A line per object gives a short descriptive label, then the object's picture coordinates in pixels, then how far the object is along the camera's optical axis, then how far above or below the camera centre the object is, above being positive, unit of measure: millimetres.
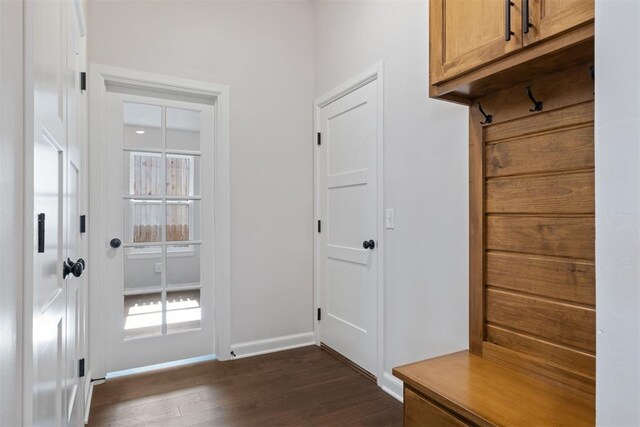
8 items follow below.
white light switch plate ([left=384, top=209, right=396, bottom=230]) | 2326 -37
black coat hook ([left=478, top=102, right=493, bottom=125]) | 1578 +428
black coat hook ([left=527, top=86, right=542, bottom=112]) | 1371 +428
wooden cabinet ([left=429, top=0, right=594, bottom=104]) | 1047 +569
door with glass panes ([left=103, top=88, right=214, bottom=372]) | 2664 -120
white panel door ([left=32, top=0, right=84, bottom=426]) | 850 -5
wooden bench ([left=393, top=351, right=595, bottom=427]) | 1101 -619
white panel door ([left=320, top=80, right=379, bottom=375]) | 2535 -81
